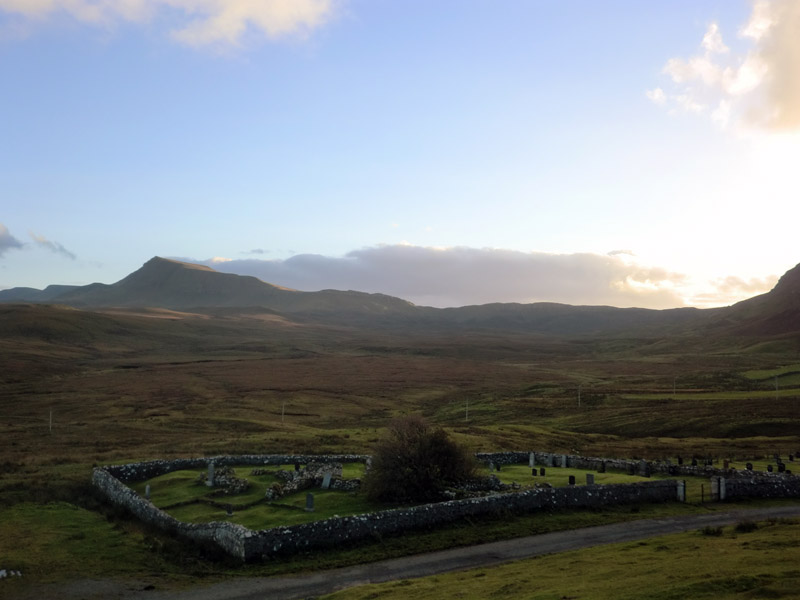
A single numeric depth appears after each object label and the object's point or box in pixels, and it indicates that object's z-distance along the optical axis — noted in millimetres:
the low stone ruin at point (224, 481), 33781
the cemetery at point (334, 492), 25344
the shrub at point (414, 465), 30344
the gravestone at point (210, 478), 35559
